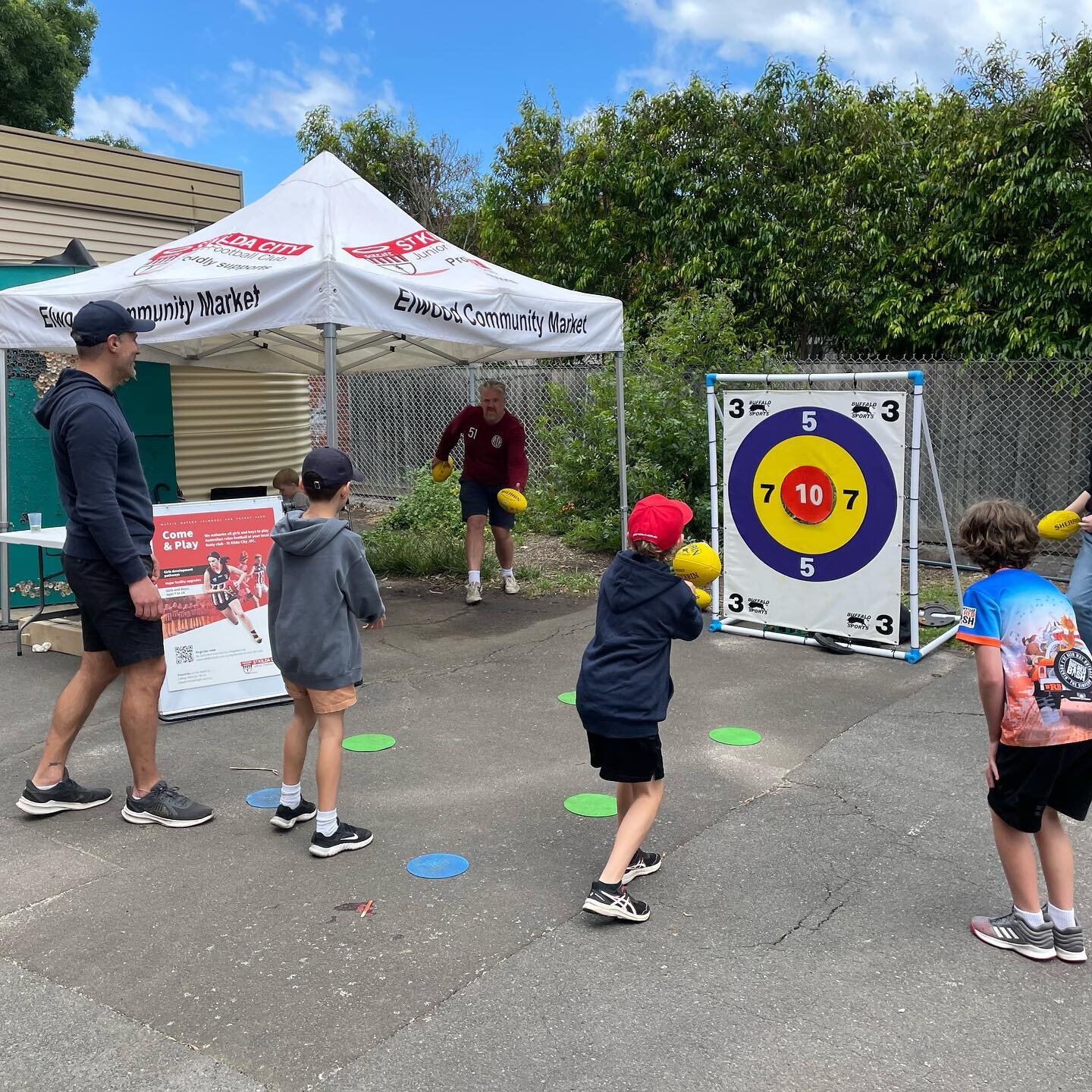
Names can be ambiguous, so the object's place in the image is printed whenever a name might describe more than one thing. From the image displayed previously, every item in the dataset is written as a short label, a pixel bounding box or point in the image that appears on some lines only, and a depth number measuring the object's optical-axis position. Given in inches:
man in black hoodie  158.7
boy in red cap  137.5
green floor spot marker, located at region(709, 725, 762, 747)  207.9
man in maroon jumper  329.1
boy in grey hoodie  154.3
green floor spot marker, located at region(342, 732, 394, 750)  204.7
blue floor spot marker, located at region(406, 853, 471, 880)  150.3
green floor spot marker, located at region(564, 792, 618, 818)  173.2
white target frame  256.1
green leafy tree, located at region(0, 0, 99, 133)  949.2
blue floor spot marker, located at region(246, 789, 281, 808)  176.7
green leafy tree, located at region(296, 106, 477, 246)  1120.2
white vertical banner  220.4
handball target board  259.3
